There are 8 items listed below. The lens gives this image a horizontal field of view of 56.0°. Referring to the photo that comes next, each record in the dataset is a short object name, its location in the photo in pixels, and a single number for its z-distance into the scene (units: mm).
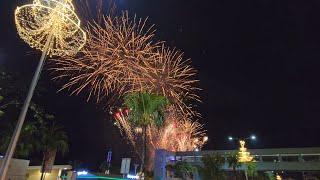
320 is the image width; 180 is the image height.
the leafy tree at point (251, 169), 34538
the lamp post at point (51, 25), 9702
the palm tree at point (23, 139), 30984
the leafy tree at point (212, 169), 27891
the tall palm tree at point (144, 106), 22953
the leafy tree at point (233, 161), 32594
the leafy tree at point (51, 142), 35875
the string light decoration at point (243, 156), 33312
